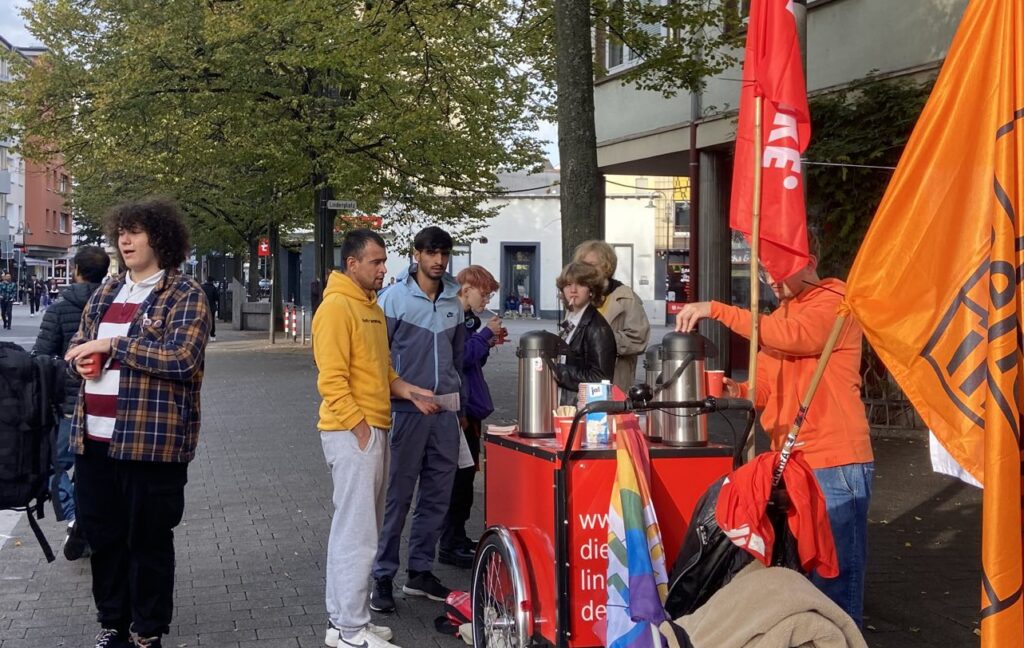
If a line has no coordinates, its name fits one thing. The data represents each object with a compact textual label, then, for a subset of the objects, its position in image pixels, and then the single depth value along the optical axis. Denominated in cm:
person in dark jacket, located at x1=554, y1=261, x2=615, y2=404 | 574
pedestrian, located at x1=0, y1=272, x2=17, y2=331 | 3741
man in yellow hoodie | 520
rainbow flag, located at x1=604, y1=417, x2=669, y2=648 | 380
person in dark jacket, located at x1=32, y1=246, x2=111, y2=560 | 700
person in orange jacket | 434
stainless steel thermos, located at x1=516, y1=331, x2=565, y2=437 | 486
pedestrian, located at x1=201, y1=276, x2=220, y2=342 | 3641
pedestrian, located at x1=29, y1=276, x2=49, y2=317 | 5371
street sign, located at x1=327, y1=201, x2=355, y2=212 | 2102
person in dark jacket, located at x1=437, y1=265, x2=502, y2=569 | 694
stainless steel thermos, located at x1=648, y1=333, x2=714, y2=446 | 438
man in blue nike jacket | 608
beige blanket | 311
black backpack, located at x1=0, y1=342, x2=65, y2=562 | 485
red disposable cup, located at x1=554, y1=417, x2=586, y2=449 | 435
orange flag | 281
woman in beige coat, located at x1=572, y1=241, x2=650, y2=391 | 685
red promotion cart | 422
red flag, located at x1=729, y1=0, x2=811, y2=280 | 446
